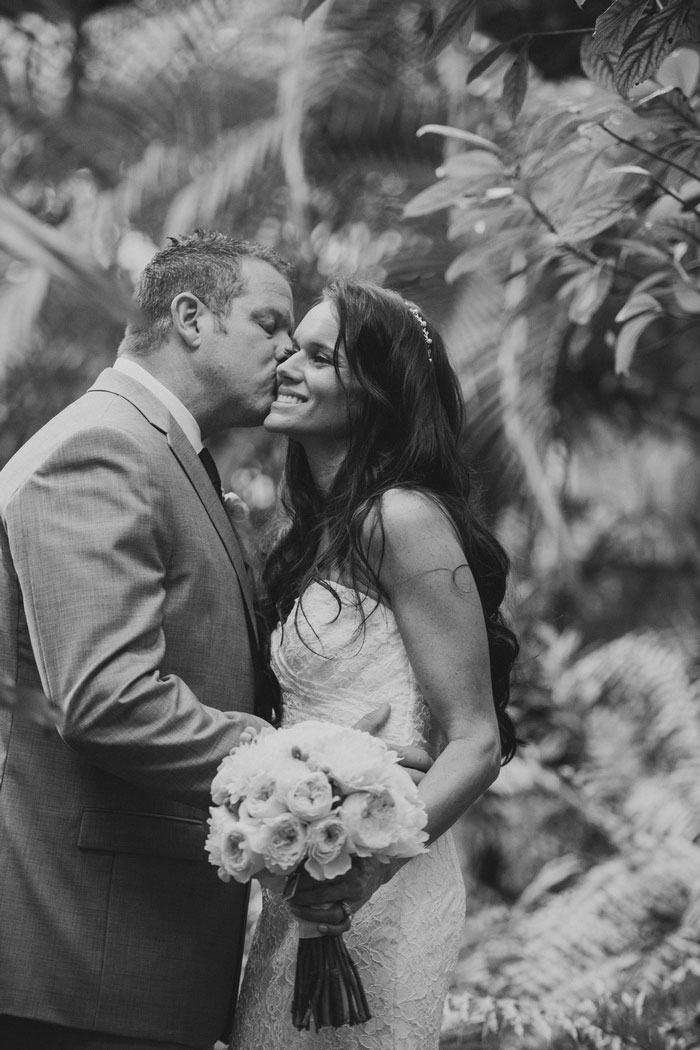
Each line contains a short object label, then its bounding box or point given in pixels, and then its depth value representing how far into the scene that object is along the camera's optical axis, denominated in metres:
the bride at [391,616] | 2.35
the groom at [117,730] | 2.11
